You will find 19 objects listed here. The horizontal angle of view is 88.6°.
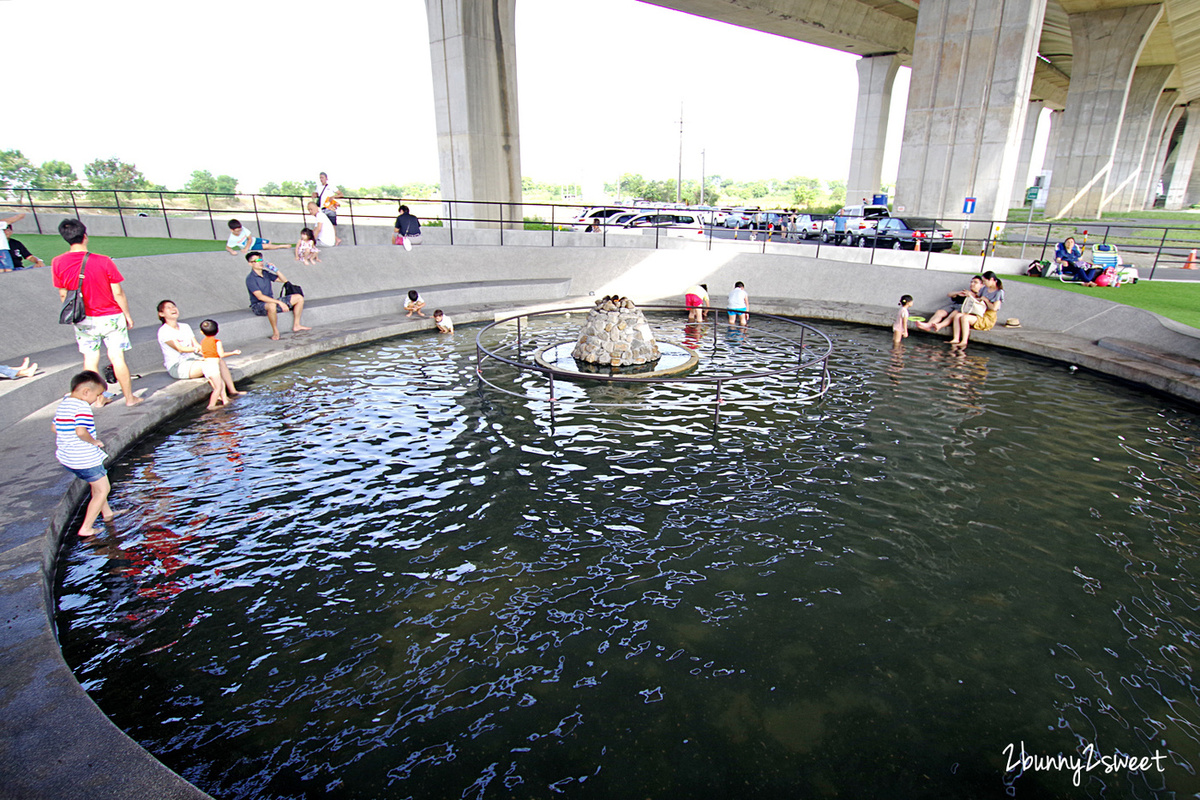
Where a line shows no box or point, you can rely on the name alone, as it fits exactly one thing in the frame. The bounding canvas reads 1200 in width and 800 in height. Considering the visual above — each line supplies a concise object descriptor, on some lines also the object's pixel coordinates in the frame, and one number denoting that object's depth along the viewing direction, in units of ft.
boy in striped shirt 18.86
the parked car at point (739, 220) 147.86
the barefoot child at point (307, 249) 50.08
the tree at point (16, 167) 201.46
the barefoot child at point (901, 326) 49.34
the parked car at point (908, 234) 81.85
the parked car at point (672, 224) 93.66
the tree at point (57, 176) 168.90
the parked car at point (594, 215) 96.99
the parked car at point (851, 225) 98.43
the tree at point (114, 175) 171.60
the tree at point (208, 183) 277.85
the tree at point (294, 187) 296.30
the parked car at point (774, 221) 129.37
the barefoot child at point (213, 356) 31.65
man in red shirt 25.53
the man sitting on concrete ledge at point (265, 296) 42.60
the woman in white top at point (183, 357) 31.94
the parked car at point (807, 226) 116.96
